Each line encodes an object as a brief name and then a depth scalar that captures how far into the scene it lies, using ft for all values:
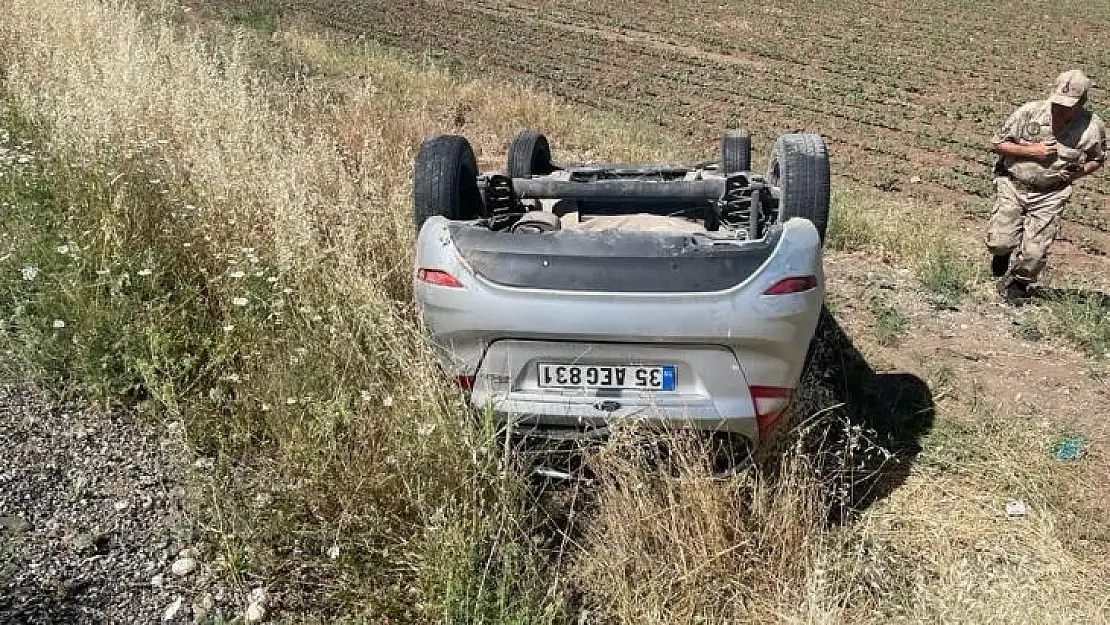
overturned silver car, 10.00
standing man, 19.60
